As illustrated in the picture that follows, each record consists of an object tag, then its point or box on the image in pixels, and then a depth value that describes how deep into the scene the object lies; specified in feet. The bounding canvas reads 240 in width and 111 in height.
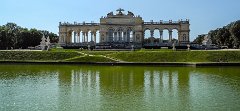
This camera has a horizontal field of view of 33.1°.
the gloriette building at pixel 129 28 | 310.24
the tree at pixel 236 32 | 280.51
